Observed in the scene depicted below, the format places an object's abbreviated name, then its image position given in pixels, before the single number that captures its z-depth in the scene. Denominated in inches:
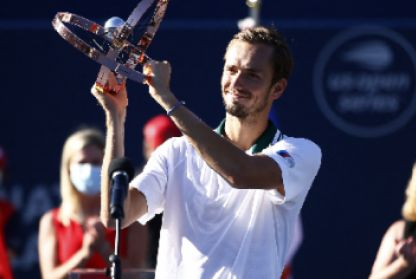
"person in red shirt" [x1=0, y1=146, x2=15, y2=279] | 516.4
